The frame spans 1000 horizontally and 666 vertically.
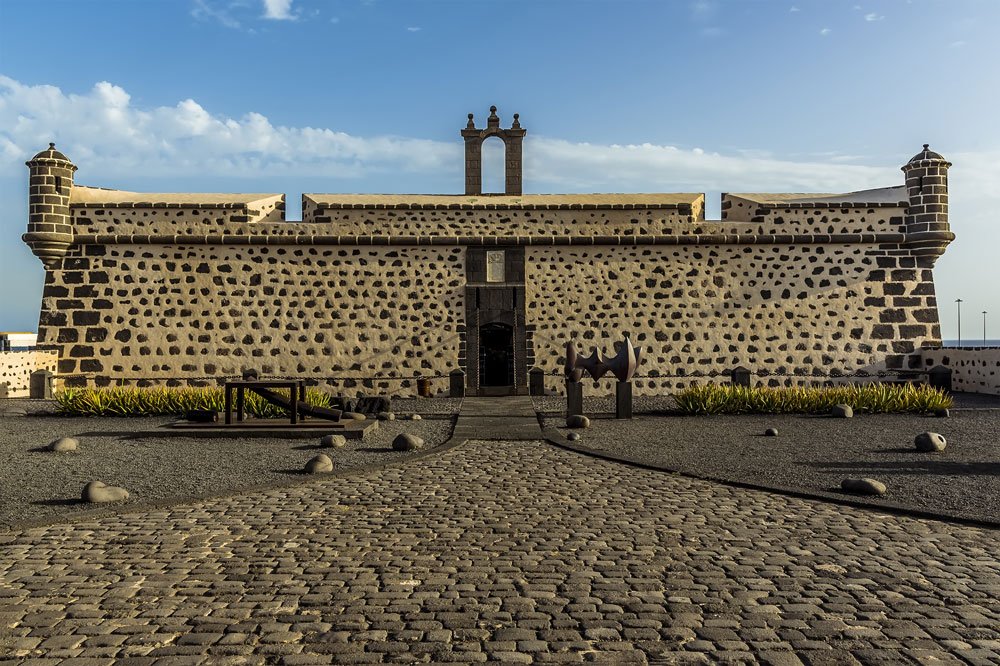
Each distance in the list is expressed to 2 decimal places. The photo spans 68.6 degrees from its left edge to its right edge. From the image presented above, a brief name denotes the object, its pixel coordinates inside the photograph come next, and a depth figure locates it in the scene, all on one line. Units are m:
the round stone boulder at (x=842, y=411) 13.55
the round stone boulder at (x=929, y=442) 9.53
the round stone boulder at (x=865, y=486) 6.84
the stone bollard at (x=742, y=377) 18.02
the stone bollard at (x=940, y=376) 17.83
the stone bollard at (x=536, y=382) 18.12
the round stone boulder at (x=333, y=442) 10.12
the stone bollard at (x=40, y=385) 17.47
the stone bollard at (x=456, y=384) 17.98
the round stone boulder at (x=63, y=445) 9.73
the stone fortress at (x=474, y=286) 18.09
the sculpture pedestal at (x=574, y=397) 13.34
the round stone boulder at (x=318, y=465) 8.00
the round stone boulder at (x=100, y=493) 6.54
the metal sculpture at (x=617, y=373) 13.20
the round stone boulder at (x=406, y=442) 9.67
